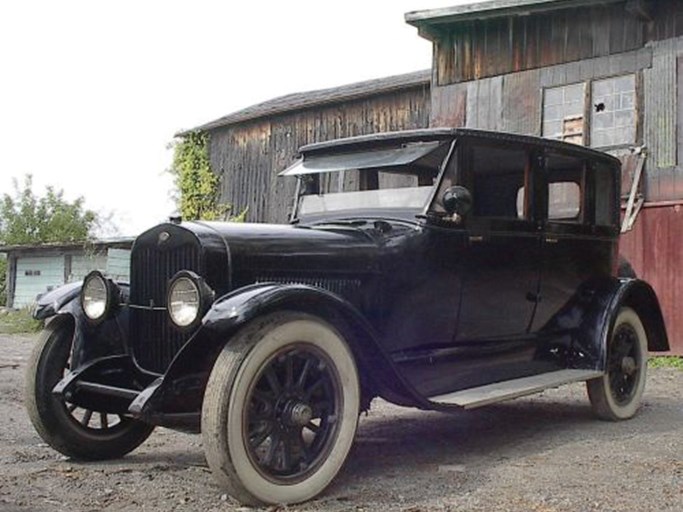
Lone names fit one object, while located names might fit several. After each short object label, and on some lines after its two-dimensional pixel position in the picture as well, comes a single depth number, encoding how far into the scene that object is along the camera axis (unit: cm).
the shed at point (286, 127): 1576
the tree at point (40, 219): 3344
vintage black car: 365
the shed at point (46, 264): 2278
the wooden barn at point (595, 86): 1064
